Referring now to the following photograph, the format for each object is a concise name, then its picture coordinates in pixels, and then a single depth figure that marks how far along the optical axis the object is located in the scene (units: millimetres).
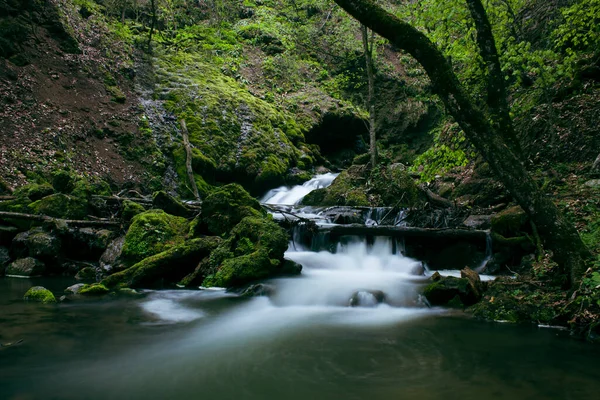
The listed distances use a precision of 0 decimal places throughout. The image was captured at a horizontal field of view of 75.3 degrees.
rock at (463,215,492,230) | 9047
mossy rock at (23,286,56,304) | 5955
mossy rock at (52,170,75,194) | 9711
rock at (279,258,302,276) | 8102
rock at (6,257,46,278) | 7930
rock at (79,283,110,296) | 6572
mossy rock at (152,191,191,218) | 9938
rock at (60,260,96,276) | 8242
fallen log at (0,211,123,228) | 8383
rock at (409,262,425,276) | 8359
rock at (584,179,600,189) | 7867
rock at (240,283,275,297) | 6855
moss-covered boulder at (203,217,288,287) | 7363
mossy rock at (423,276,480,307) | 5977
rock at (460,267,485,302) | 5961
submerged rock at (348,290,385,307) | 6414
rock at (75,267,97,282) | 7914
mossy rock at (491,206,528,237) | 7719
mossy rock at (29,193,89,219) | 8875
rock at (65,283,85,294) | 6590
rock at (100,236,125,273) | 8008
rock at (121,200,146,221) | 9133
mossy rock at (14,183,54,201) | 9336
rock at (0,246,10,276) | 7996
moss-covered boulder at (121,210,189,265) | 8000
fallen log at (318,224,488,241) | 8574
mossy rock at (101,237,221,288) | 7297
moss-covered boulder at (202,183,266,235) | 8891
